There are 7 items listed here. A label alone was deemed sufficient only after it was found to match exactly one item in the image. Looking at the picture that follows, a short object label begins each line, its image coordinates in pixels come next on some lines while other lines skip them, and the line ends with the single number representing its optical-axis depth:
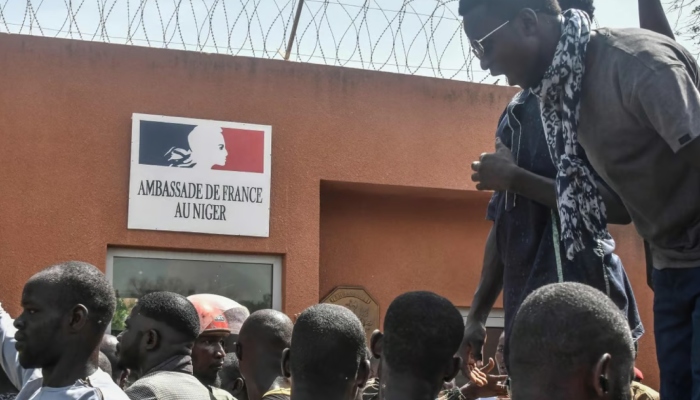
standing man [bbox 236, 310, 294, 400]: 4.21
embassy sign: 7.77
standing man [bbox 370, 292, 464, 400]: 2.87
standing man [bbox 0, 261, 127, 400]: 3.47
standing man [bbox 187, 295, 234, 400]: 5.04
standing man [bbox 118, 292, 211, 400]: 4.25
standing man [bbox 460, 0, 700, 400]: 2.67
